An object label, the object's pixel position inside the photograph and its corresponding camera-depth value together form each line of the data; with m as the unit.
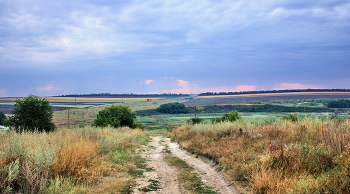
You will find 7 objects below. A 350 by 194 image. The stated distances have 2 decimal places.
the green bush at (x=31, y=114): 24.28
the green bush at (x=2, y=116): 59.41
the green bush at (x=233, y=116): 34.17
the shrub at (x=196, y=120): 53.11
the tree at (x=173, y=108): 109.69
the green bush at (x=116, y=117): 44.03
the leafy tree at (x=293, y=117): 19.73
